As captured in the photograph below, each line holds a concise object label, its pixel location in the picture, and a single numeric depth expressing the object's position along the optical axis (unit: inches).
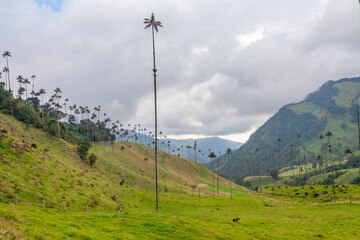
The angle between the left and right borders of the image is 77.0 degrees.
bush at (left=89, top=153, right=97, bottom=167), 5652.1
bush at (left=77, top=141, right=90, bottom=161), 5575.8
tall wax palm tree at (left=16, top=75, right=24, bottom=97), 7514.8
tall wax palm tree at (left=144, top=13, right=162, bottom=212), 2031.9
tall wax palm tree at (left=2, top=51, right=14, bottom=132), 6599.9
